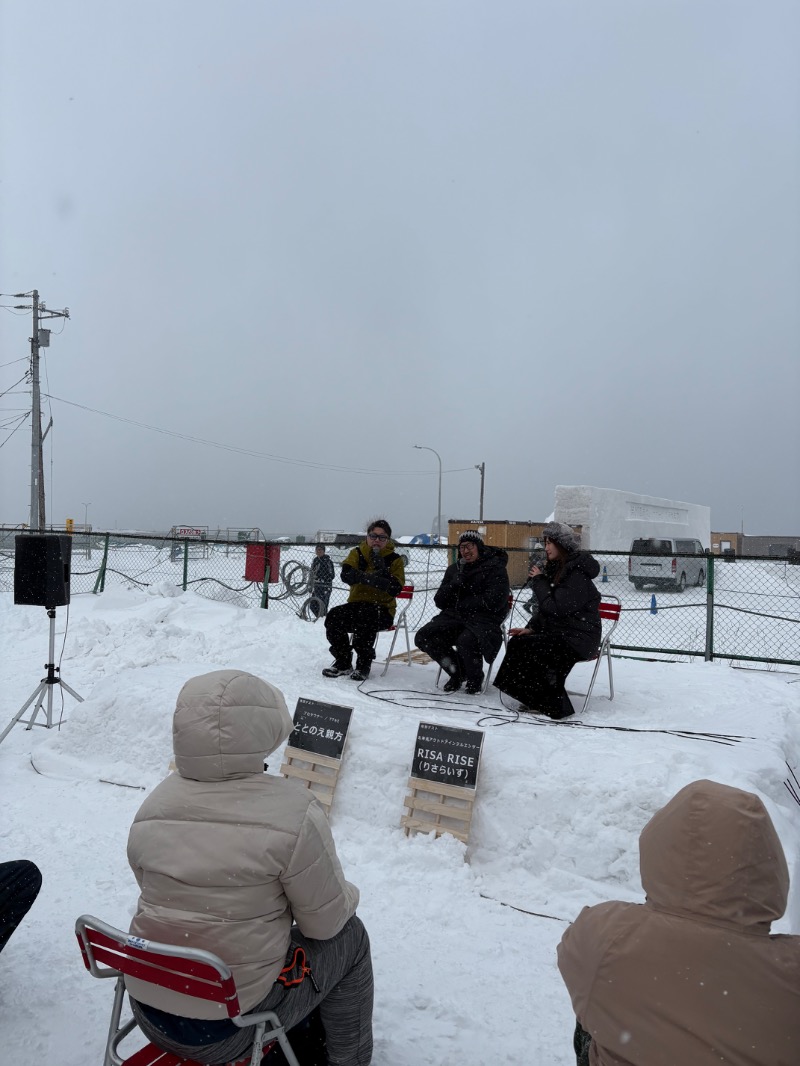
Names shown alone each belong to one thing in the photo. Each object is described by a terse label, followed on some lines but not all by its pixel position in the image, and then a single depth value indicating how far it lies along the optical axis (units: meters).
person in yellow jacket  6.18
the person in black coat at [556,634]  5.45
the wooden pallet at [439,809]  4.21
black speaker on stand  6.02
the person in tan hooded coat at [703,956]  1.37
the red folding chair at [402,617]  6.56
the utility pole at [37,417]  21.67
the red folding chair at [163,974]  1.71
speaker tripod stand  6.09
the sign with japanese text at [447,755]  4.38
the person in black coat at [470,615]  5.86
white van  17.28
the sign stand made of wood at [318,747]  4.71
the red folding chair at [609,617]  5.89
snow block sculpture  25.30
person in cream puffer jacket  1.86
